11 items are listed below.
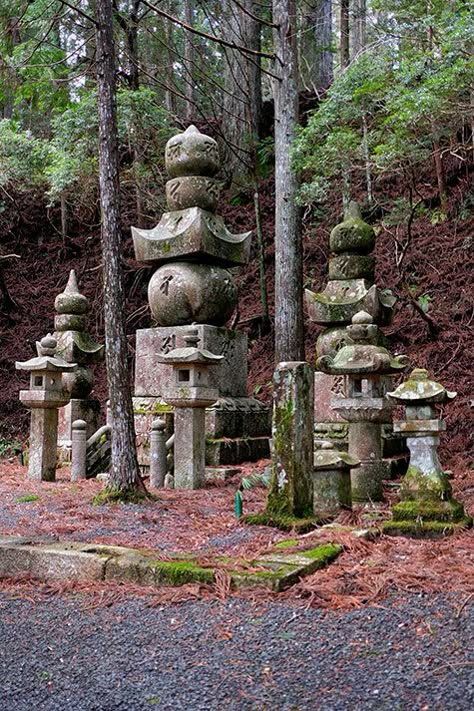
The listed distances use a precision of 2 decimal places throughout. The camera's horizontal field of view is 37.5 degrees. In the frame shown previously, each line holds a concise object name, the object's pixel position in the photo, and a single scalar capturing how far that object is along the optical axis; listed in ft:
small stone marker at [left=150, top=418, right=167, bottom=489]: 27.40
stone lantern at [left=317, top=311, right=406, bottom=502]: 23.77
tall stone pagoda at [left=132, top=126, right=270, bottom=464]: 31.17
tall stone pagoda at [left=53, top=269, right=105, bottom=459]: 35.47
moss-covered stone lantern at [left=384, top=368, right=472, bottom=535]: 18.38
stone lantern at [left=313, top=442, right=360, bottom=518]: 20.97
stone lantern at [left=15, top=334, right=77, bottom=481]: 29.89
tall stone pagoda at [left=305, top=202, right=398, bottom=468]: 31.40
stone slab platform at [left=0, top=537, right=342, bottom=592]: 14.67
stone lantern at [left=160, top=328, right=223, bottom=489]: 26.40
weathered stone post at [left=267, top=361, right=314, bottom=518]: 19.06
